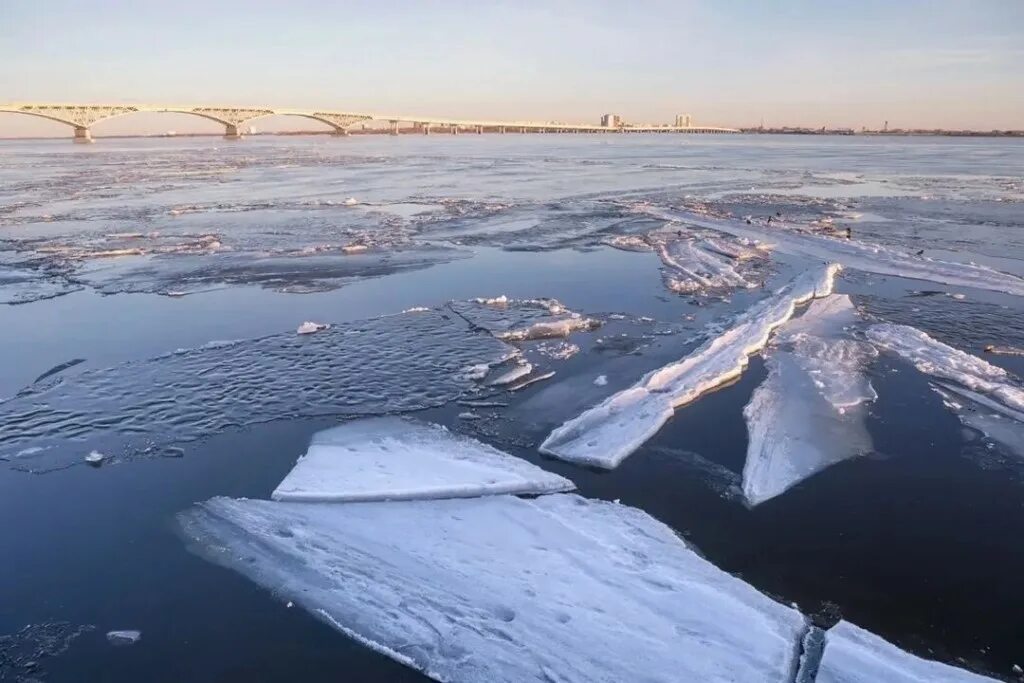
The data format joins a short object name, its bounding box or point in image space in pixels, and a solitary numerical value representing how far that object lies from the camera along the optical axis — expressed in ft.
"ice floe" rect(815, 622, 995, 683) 11.14
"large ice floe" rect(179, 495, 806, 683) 11.72
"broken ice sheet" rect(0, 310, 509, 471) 19.42
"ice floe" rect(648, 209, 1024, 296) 36.70
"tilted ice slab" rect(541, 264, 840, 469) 19.01
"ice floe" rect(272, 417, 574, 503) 16.84
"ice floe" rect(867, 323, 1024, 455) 20.15
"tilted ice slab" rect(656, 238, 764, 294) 37.29
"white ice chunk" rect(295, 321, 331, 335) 28.37
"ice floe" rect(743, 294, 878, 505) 18.03
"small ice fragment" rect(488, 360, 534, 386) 23.40
